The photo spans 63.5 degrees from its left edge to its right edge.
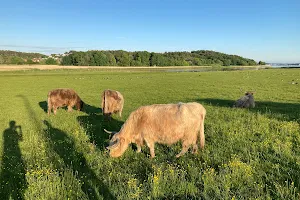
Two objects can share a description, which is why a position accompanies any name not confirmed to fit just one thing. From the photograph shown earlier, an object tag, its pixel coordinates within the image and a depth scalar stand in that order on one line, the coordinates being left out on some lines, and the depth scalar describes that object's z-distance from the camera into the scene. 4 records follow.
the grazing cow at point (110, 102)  14.21
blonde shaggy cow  8.01
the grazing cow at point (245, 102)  16.61
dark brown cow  16.47
